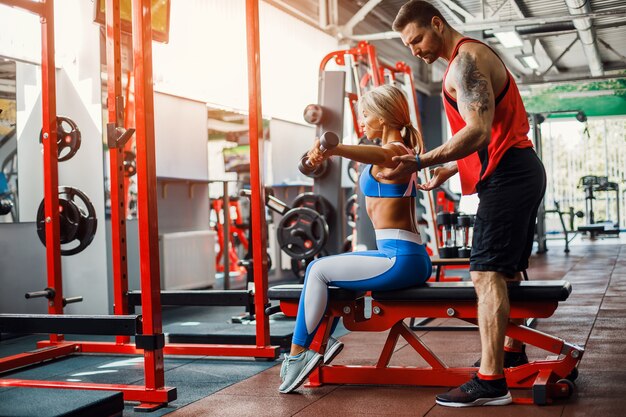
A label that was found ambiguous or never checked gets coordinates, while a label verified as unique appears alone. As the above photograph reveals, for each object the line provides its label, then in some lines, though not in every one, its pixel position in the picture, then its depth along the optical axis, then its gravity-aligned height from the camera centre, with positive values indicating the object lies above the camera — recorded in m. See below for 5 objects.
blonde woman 2.85 -0.17
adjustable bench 2.67 -0.47
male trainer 2.51 +0.09
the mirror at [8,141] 4.91 +0.54
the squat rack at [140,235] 2.92 -0.08
